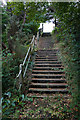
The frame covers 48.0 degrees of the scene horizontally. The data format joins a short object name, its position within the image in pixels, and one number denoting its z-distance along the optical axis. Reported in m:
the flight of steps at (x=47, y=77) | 3.71
